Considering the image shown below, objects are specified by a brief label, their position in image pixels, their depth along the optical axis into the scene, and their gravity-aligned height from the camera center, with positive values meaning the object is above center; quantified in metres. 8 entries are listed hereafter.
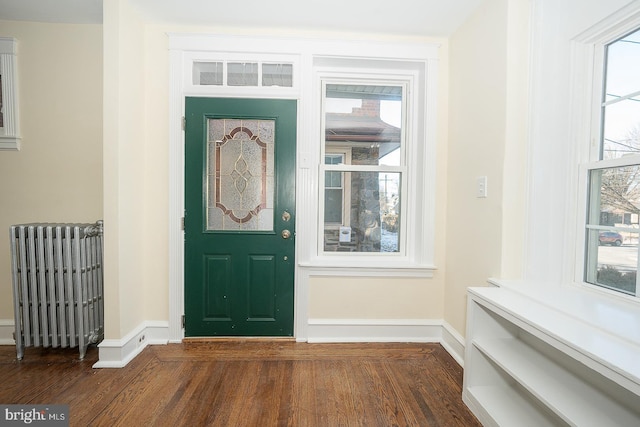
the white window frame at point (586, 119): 1.62 +0.51
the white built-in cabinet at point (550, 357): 1.12 -0.80
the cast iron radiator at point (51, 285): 2.13 -0.62
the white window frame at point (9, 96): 2.44 +0.86
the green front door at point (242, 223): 2.53 -0.18
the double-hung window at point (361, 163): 2.69 +0.38
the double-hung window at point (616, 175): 1.49 +0.18
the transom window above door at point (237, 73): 2.53 +1.12
